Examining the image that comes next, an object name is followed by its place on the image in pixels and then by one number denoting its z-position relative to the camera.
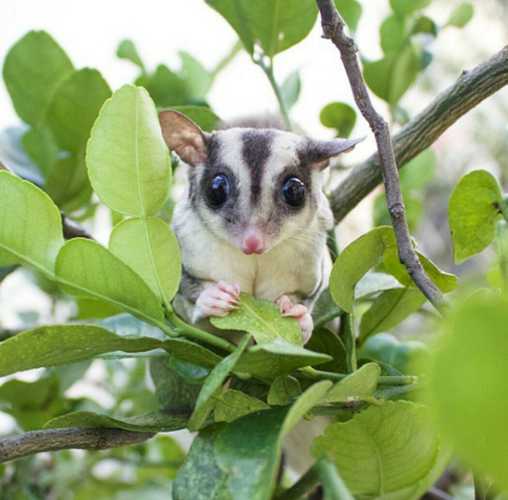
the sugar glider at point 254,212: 0.36
